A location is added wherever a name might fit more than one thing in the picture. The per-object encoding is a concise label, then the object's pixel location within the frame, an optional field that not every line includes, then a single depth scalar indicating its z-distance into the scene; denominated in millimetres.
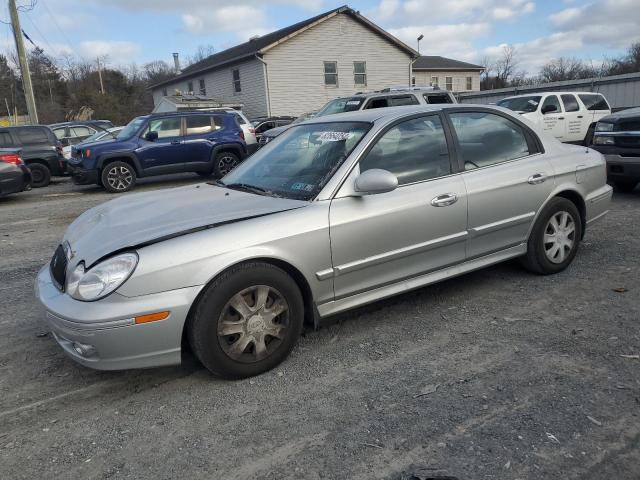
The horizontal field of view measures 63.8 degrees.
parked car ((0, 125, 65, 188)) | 13789
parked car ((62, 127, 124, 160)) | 12947
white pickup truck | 14070
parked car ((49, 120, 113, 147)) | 16875
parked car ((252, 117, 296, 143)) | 20250
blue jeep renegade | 11867
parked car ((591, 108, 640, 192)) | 7734
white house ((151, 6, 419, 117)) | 27422
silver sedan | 2850
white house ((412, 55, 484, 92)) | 45594
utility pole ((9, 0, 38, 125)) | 20641
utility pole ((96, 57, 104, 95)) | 53156
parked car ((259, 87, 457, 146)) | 11086
